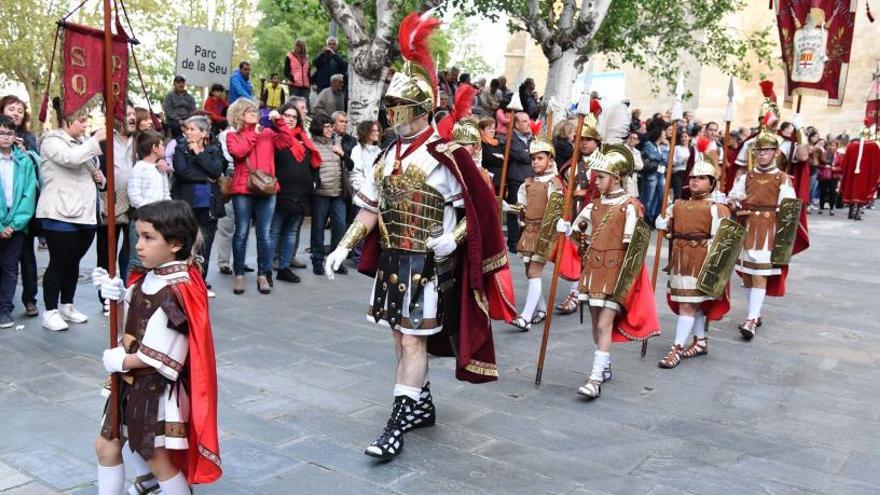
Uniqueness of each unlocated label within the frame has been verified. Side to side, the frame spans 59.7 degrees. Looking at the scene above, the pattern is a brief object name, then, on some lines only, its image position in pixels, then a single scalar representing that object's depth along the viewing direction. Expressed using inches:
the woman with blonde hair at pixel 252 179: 320.8
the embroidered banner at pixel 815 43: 356.5
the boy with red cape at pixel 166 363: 121.8
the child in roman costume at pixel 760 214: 298.7
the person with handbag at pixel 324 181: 366.3
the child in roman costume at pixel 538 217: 302.7
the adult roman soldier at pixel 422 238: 173.8
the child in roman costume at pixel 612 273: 223.1
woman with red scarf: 342.6
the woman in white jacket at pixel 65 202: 250.8
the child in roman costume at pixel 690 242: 257.1
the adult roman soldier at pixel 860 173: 796.6
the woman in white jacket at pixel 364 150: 357.4
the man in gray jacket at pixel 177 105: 465.0
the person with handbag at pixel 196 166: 297.9
